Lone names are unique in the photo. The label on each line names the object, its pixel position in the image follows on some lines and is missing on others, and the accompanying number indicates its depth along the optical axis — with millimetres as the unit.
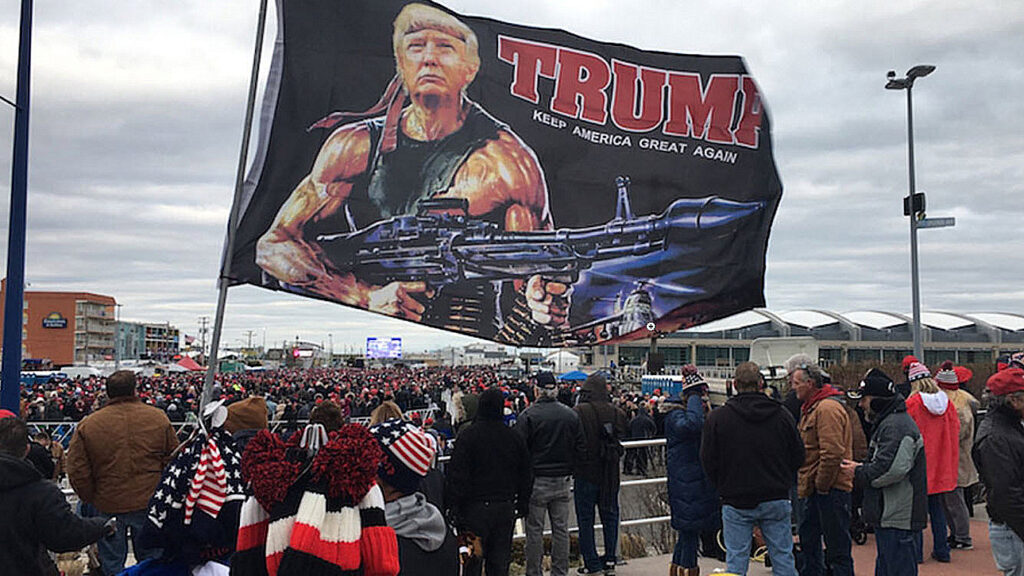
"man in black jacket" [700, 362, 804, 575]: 5312
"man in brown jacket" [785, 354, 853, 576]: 6023
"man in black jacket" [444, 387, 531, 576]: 5520
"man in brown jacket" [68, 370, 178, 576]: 5168
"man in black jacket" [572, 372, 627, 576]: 6949
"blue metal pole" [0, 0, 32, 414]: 5676
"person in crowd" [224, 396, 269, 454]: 4762
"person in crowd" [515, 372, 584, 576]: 6547
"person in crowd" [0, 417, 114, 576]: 3857
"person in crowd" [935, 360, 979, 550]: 8164
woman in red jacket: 7020
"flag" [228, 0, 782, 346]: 4852
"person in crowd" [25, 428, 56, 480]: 5094
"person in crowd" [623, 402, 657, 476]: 16172
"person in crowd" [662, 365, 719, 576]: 6484
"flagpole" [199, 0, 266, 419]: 4281
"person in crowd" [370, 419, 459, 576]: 3322
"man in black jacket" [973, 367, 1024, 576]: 4742
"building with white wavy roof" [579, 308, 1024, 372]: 63281
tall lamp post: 15445
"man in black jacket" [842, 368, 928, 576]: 5637
